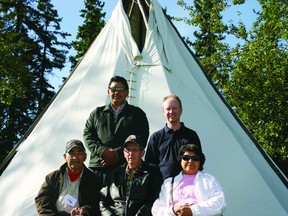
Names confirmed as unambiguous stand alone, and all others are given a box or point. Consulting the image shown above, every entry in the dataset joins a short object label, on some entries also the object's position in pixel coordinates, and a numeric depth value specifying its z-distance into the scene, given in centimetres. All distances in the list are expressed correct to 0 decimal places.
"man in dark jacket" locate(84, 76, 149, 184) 438
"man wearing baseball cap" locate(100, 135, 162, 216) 369
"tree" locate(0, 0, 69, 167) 1386
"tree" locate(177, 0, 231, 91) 1496
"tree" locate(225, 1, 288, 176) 1188
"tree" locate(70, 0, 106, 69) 2469
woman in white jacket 334
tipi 529
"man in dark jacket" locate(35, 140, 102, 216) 391
